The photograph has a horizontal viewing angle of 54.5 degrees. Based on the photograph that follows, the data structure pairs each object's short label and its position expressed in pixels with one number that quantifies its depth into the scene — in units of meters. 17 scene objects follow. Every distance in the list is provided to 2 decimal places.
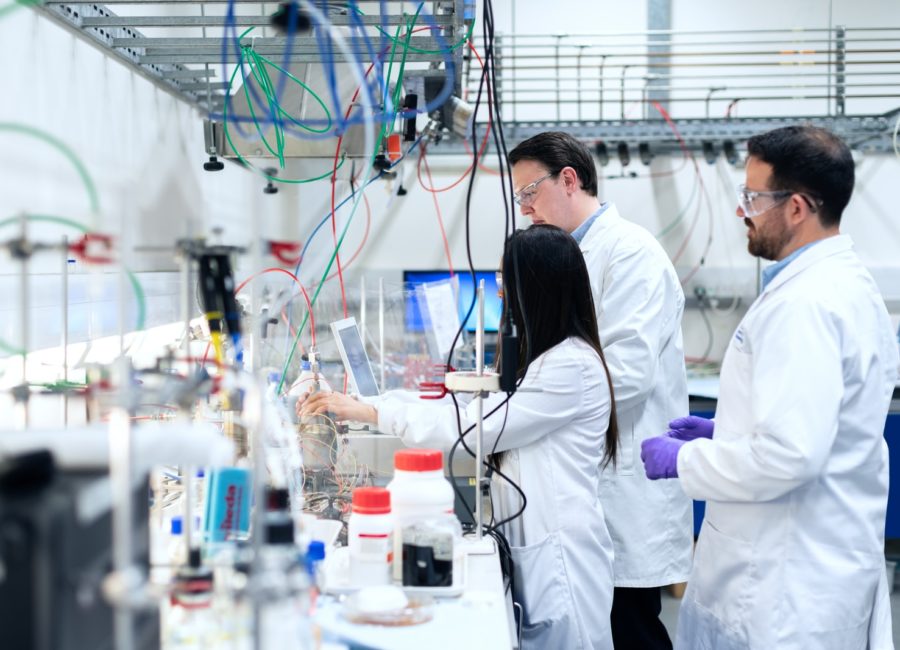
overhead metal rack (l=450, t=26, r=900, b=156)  3.48
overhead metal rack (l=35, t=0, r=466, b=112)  1.61
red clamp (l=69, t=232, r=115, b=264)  0.82
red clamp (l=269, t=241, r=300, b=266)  0.87
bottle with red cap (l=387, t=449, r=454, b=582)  1.20
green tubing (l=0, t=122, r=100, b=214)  1.43
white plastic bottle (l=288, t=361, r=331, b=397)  1.77
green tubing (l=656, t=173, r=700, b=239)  3.91
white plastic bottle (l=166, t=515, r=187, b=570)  1.07
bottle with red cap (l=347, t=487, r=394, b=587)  1.16
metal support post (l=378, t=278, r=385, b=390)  2.24
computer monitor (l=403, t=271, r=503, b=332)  3.52
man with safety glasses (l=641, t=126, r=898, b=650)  1.30
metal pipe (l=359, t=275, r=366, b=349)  2.29
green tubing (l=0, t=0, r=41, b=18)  1.38
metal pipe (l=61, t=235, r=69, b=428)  1.28
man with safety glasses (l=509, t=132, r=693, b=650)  1.83
